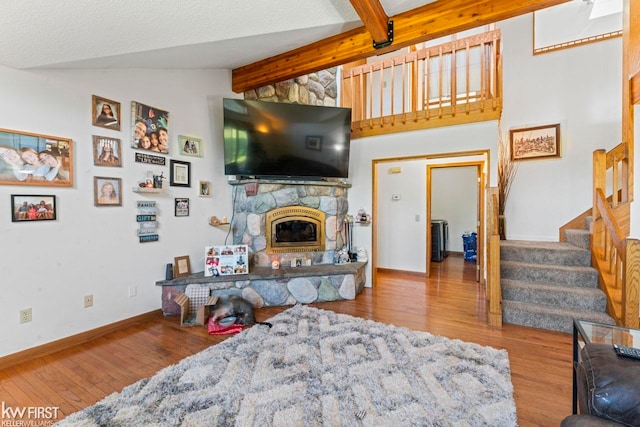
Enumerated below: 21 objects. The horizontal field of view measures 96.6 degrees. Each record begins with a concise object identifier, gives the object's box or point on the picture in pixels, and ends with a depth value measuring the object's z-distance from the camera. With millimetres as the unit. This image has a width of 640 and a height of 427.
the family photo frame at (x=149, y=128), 2848
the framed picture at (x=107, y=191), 2584
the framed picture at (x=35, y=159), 2098
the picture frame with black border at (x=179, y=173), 3186
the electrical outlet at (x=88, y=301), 2537
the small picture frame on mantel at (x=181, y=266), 3193
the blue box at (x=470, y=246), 6386
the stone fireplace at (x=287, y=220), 3768
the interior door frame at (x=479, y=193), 3712
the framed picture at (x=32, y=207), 2139
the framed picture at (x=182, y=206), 3234
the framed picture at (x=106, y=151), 2582
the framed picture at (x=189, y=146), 3283
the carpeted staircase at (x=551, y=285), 2744
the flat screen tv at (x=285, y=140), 3508
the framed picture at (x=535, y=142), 4020
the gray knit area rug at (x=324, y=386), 1558
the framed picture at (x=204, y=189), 3462
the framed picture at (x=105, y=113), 2571
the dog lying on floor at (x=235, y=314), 2830
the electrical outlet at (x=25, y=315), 2183
